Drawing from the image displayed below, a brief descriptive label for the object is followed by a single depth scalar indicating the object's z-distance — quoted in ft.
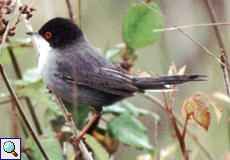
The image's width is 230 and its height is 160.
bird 19.56
